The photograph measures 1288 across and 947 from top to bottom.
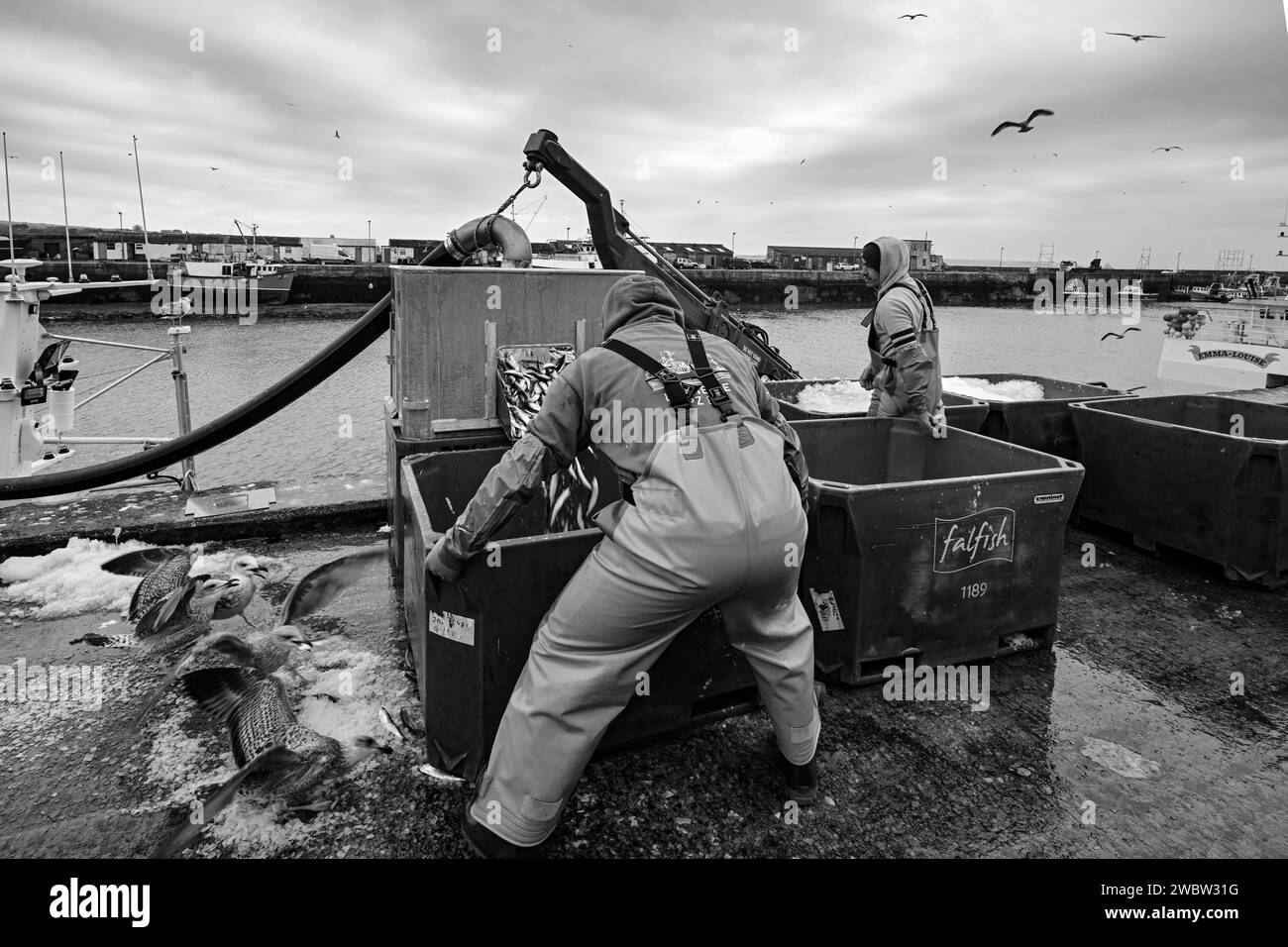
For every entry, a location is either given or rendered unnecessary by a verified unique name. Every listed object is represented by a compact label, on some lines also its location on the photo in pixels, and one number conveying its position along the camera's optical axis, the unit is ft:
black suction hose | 18.31
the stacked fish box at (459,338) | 14.34
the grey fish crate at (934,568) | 11.41
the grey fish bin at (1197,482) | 15.66
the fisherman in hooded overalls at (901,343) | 15.51
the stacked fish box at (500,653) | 9.07
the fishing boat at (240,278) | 127.03
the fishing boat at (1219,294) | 131.44
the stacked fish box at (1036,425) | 19.88
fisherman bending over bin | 7.81
